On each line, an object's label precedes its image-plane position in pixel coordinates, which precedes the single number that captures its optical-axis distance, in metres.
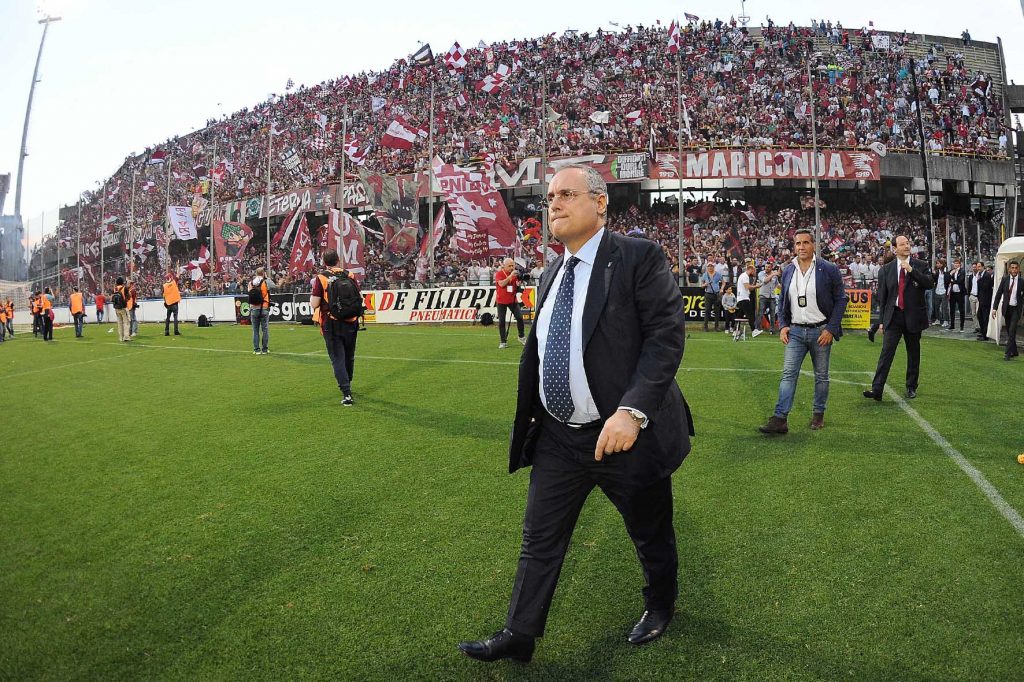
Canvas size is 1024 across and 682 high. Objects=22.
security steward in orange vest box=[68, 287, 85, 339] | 24.28
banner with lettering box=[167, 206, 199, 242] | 41.34
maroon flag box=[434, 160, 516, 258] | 28.47
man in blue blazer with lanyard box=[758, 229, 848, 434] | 6.79
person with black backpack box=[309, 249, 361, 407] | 8.94
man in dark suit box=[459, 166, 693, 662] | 2.63
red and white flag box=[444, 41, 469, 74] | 39.16
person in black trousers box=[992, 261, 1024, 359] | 13.66
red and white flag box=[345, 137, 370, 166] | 34.17
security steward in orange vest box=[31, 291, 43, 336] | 24.70
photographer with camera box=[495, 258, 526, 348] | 15.19
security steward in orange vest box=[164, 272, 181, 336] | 22.09
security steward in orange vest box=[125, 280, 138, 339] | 20.83
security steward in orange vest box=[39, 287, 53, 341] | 24.05
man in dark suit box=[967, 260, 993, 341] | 16.95
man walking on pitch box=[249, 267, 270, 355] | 15.63
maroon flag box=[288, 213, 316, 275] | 30.22
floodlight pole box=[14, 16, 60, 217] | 50.91
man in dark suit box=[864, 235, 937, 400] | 8.29
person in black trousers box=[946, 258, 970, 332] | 19.25
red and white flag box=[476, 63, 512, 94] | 38.16
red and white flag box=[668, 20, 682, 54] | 30.52
